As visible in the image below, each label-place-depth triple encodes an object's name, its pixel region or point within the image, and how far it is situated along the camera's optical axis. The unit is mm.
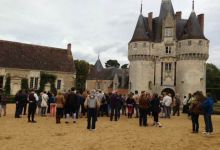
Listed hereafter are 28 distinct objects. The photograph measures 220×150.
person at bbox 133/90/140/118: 15124
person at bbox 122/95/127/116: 15677
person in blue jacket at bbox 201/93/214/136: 9152
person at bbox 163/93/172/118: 14847
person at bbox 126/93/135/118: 14632
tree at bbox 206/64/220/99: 42940
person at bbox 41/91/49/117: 14042
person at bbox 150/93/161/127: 11332
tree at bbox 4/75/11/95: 29733
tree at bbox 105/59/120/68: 70188
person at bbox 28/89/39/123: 11497
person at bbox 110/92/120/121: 12806
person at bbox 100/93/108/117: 14419
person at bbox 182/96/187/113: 16938
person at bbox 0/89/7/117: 13365
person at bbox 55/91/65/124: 11243
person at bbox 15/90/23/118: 13089
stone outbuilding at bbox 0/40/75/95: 30124
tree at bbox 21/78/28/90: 30528
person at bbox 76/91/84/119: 12515
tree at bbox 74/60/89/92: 50519
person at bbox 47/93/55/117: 14978
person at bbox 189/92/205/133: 9416
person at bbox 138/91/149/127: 11204
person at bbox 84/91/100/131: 9699
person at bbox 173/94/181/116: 16820
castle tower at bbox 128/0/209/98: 30964
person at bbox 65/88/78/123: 11536
